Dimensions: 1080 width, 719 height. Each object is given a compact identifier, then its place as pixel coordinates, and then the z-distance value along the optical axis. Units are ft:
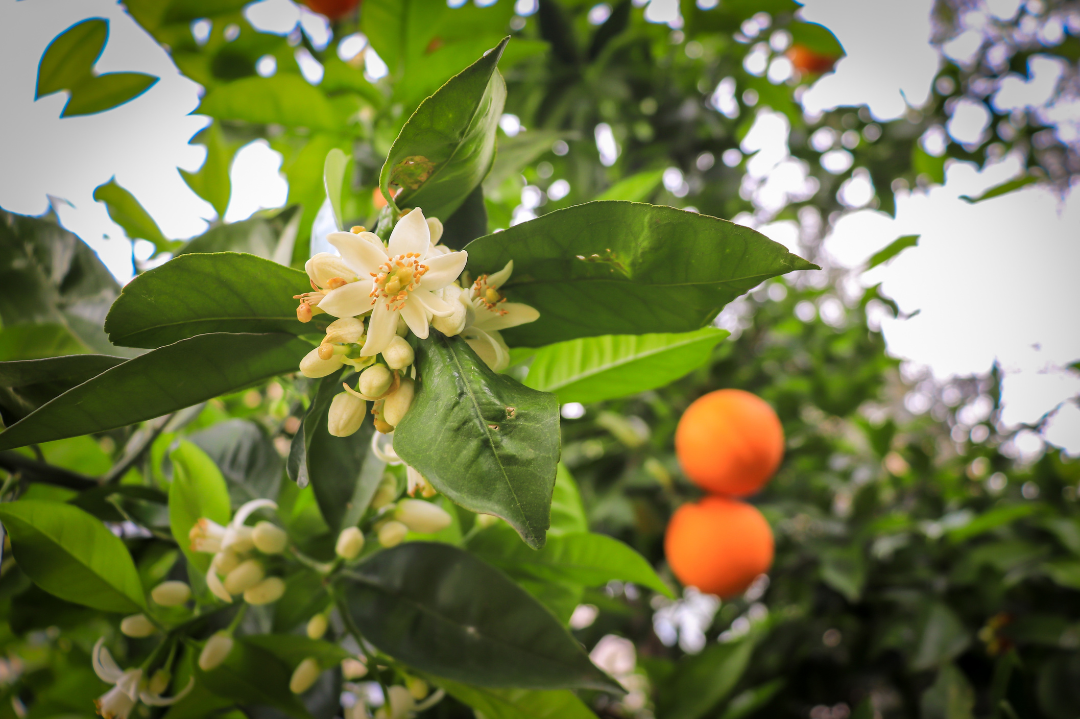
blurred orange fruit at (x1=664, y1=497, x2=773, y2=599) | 2.46
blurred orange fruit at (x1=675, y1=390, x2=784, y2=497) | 2.41
